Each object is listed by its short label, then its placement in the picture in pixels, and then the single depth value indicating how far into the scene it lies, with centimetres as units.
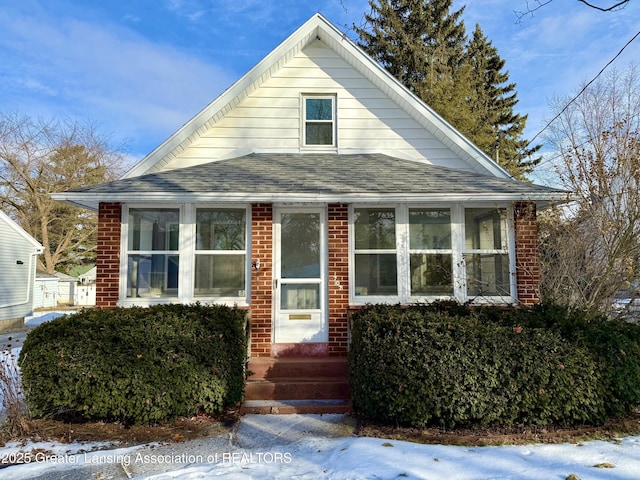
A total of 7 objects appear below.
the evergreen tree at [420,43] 2044
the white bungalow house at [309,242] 669
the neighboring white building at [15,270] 1845
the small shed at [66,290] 3272
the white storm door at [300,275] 681
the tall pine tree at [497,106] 2461
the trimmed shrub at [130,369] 488
